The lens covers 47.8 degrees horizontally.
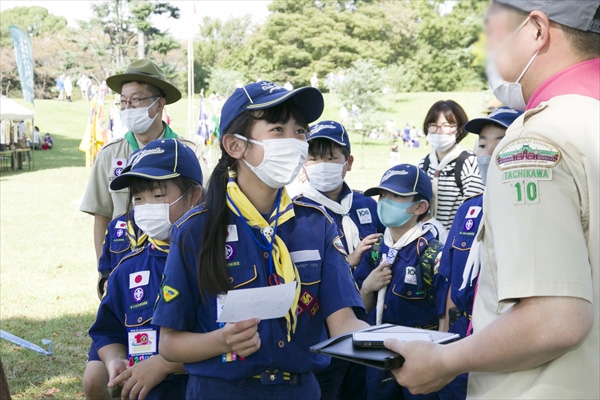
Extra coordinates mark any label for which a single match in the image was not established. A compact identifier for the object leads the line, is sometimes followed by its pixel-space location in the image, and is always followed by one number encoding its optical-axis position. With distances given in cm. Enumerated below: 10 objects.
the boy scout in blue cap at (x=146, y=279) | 308
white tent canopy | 2657
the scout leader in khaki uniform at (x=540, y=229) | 153
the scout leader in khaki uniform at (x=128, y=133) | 544
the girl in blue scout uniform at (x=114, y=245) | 420
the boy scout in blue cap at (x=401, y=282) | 438
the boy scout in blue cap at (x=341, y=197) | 480
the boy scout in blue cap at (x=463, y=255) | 378
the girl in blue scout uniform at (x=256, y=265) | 248
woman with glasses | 590
